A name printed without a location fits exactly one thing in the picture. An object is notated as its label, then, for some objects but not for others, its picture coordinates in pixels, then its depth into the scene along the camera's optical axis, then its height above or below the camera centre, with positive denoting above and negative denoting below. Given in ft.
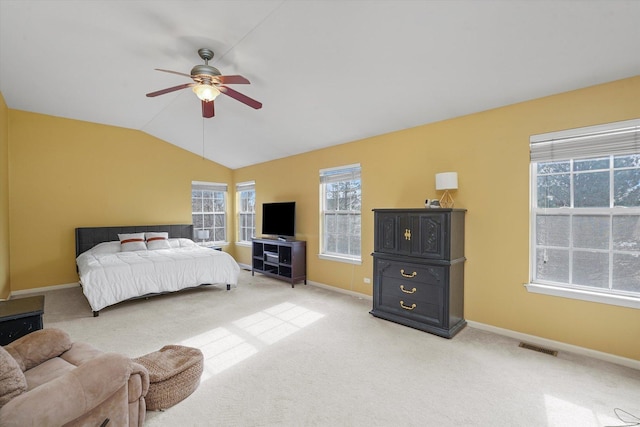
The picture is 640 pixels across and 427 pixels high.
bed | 13.28 -2.67
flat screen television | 18.78 -0.56
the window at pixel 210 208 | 23.32 +0.23
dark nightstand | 7.62 -2.85
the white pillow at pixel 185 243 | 19.89 -2.18
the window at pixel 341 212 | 16.20 -0.09
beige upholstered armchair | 4.40 -3.03
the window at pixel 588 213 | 8.82 -0.11
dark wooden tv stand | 18.02 -3.15
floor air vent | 9.48 -4.62
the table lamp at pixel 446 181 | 11.44 +1.14
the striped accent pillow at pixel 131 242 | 17.93 -1.91
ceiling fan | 9.10 +4.09
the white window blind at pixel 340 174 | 15.91 +2.07
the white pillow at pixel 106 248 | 17.15 -2.20
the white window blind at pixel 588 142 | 8.64 +2.14
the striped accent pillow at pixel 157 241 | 18.69 -1.93
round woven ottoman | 6.89 -4.05
